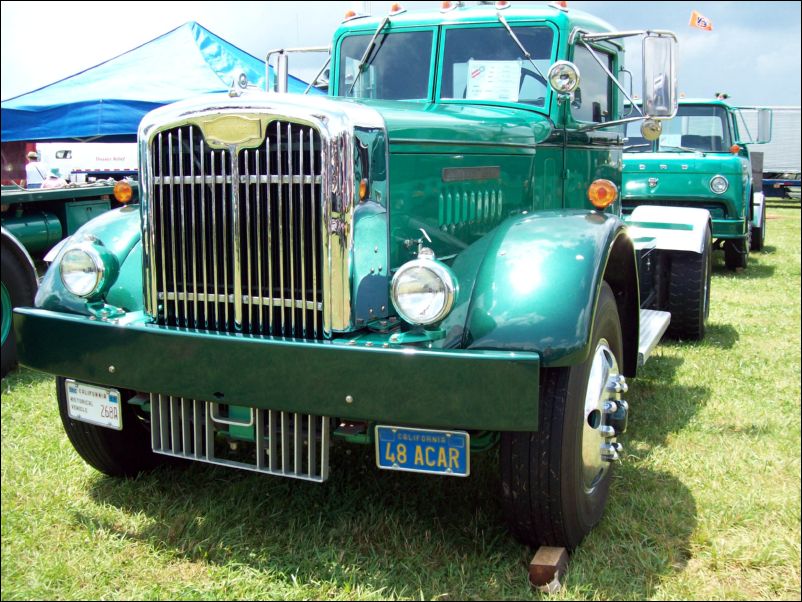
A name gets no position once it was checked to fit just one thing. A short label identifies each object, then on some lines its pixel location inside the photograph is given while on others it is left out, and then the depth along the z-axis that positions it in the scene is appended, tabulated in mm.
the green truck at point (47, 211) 7262
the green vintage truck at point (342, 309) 2543
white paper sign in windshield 3986
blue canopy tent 10836
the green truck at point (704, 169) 9039
